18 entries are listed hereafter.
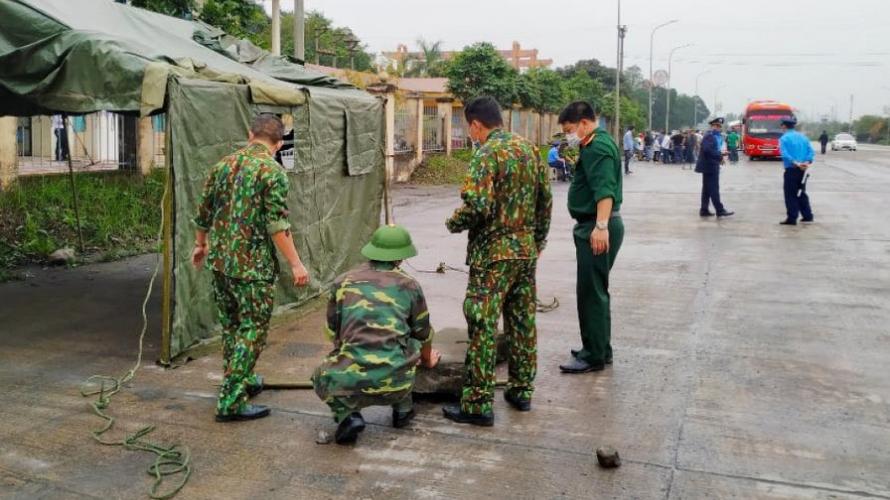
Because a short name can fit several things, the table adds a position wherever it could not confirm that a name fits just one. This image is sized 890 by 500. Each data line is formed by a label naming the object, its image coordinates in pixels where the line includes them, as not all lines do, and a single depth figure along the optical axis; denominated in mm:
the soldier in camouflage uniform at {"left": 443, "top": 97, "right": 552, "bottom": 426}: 4441
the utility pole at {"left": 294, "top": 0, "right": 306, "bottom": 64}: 15688
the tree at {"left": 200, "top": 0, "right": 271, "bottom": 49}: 12602
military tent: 5516
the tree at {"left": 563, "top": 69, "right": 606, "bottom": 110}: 43778
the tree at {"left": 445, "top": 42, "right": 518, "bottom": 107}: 27906
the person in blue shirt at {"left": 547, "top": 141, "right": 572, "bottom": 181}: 22672
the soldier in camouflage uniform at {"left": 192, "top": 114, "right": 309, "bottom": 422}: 4602
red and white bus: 36562
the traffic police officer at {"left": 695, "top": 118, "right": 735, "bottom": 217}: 13742
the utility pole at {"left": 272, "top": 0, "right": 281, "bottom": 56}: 16219
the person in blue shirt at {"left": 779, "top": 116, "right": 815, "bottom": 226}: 12539
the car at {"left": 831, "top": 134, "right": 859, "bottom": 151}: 56875
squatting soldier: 4125
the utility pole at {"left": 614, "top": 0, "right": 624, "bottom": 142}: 34691
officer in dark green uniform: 5176
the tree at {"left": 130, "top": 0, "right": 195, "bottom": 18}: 11891
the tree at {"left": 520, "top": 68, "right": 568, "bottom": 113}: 33312
